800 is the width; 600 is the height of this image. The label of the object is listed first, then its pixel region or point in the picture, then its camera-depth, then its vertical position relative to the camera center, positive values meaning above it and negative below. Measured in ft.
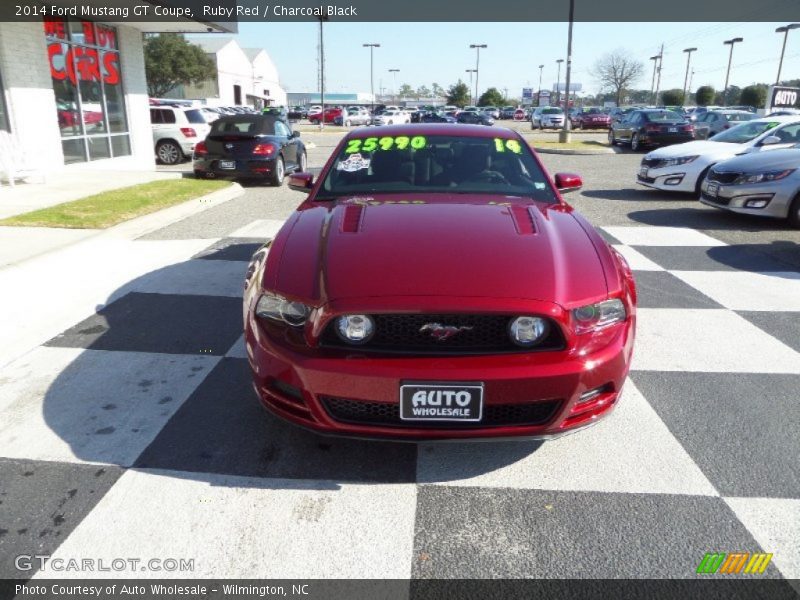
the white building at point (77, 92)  39.75 +1.58
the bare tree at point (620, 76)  254.27 +18.46
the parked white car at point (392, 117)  134.10 +0.09
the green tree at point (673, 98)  260.66 +10.12
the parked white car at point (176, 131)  55.67 -1.44
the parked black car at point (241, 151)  40.09 -2.30
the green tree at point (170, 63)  179.32 +15.42
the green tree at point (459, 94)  309.22 +12.25
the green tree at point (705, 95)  241.55 +10.52
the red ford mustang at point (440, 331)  8.04 -2.91
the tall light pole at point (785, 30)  162.25 +25.89
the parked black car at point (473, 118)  121.99 +0.14
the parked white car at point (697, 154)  34.06 -1.88
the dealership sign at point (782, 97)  104.47 +4.49
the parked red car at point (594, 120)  138.82 +0.02
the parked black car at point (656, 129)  71.77 -0.89
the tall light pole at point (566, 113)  76.07 +0.93
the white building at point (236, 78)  209.15 +14.27
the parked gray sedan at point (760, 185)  26.94 -2.79
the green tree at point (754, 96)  219.20 +9.40
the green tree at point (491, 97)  300.81 +10.59
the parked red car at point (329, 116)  175.01 +0.14
